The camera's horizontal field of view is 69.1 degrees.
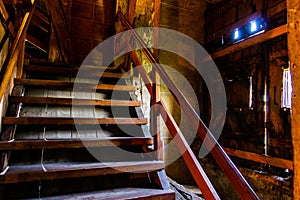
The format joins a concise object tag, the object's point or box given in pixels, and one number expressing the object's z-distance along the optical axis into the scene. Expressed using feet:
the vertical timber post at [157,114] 6.29
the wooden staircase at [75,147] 5.07
